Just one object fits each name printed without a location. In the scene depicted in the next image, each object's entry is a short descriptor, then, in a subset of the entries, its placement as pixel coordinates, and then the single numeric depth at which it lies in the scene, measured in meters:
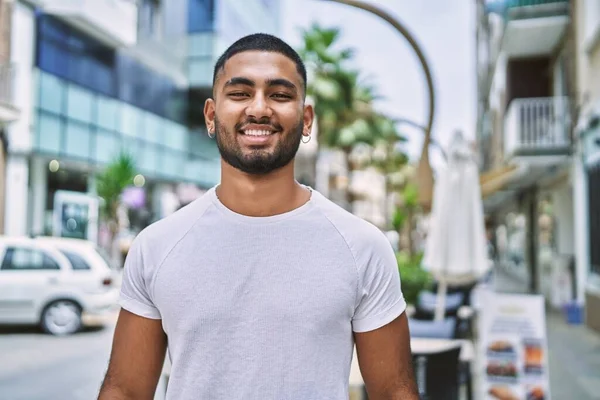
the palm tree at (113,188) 16.86
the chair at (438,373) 4.27
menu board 4.50
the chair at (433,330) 5.03
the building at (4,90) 11.05
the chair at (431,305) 7.43
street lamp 6.38
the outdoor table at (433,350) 3.72
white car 10.05
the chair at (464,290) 8.38
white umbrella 7.12
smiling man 1.38
